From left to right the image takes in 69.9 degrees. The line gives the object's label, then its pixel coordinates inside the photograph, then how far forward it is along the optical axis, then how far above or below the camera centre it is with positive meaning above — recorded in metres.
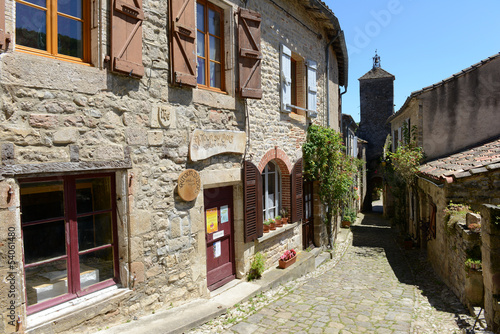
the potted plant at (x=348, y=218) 14.66 -2.36
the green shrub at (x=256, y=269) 6.45 -1.91
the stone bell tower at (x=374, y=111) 24.88 +3.52
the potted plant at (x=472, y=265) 5.36 -1.58
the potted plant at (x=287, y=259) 7.29 -1.99
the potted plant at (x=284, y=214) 7.91 -1.14
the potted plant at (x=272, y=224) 7.39 -1.27
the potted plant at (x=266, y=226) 7.18 -1.26
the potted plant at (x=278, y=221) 7.62 -1.24
